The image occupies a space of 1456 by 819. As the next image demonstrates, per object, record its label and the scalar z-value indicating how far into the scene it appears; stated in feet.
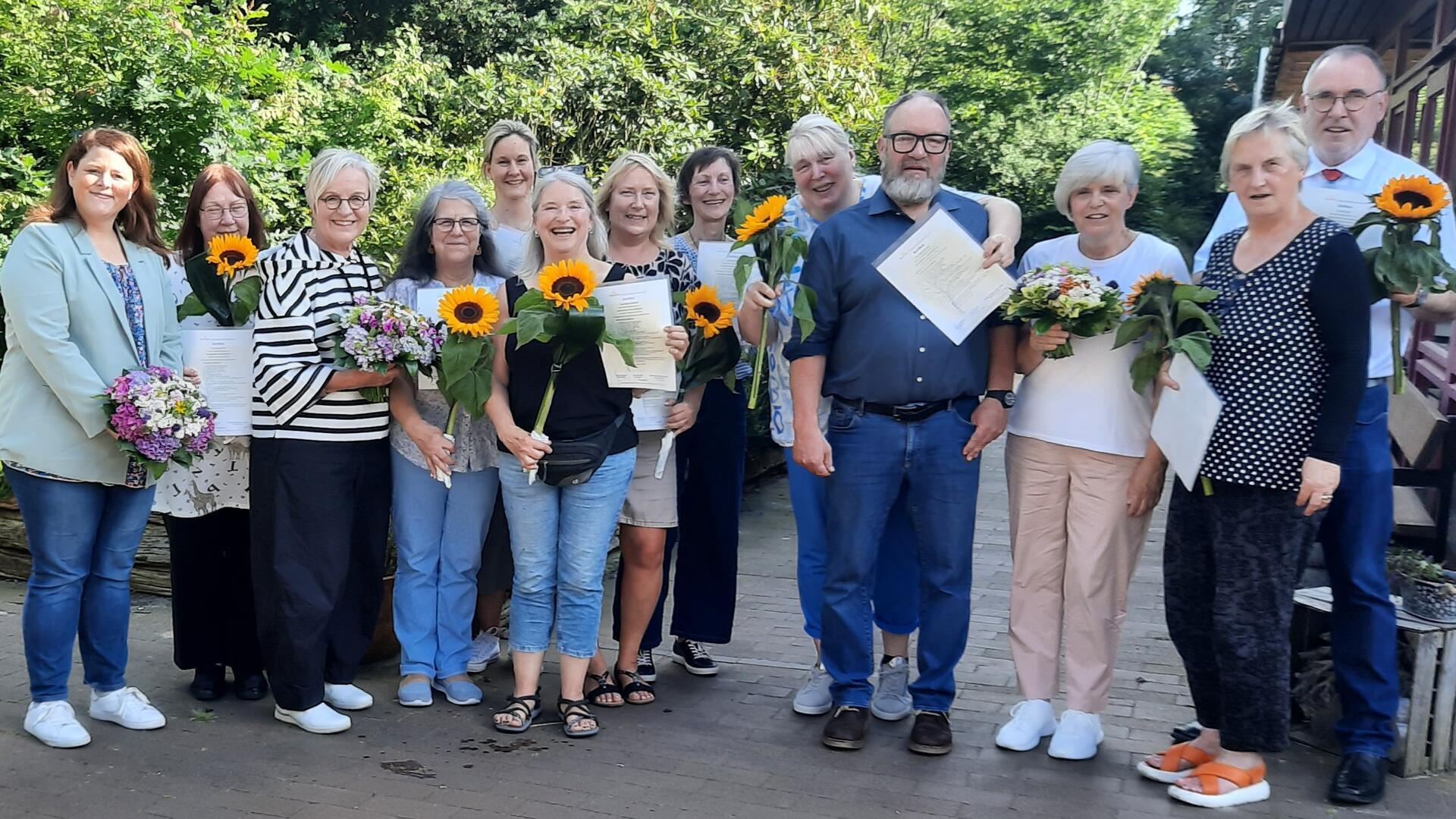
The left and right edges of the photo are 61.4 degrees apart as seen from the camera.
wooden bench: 16.96
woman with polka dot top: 12.13
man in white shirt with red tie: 12.85
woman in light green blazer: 13.79
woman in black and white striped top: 14.53
